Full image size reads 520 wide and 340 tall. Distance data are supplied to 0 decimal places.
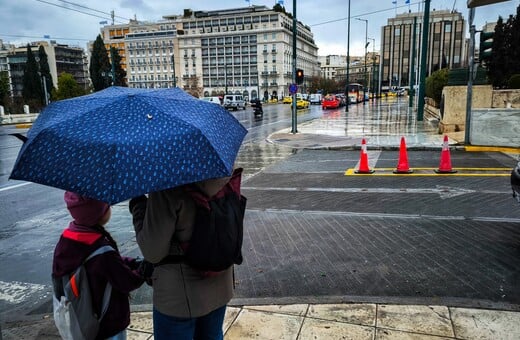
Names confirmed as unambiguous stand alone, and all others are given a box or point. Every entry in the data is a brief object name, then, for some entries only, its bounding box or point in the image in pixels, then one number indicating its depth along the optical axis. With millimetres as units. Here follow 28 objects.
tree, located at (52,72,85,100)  47031
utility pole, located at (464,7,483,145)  12703
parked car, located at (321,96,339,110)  47469
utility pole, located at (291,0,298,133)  19116
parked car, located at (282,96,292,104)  77000
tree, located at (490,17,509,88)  33938
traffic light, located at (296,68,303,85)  21125
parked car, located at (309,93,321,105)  64188
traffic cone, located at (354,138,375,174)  9898
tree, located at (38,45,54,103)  78175
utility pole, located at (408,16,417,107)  38812
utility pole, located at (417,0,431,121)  22312
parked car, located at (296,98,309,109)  51503
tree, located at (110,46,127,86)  69712
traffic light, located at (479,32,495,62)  12023
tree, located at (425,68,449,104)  23184
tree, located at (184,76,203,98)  128325
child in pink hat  2152
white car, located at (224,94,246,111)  50219
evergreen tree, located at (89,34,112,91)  73375
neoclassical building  131750
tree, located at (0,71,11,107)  43181
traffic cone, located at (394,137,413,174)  9656
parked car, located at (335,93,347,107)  52156
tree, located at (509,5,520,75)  32406
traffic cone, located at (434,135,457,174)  9461
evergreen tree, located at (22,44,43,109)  73588
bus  59334
